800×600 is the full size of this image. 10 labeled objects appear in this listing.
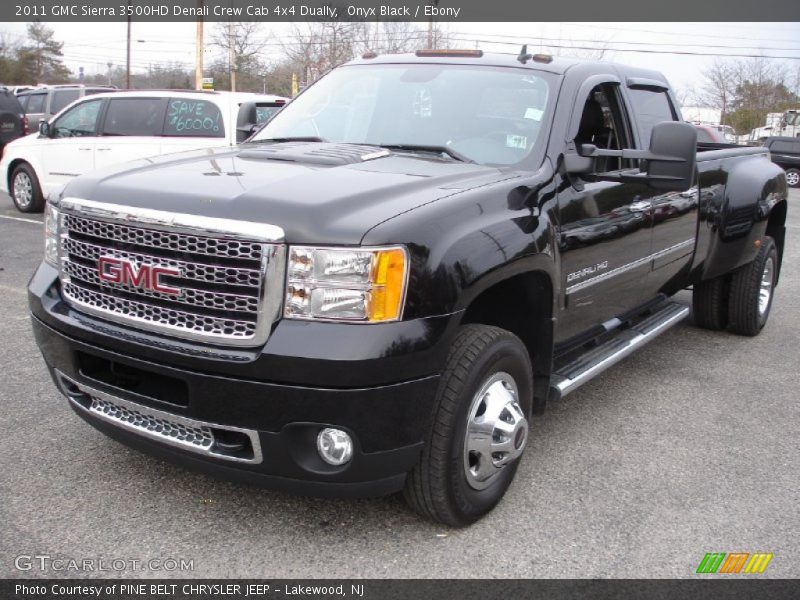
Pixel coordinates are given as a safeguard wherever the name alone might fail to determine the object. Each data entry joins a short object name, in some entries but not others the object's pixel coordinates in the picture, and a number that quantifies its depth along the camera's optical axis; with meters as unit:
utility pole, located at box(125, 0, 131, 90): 44.59
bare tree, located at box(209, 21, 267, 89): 45.56
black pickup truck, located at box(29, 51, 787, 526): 2.56
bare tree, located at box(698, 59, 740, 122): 46.56
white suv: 9.91
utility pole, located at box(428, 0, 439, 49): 32.97
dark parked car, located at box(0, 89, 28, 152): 15.34
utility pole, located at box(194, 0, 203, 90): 26.20
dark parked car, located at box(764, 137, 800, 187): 24.03
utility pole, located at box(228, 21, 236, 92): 35.16
